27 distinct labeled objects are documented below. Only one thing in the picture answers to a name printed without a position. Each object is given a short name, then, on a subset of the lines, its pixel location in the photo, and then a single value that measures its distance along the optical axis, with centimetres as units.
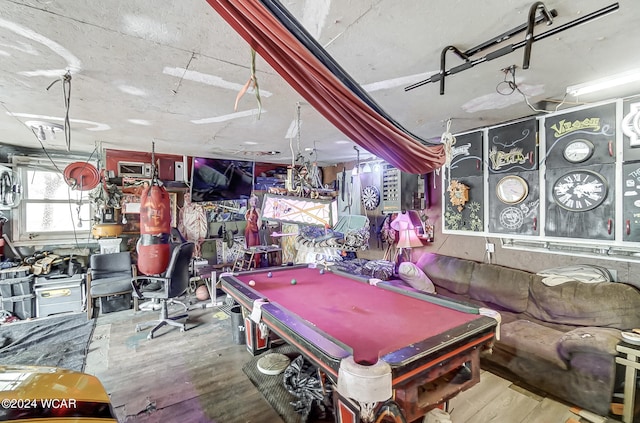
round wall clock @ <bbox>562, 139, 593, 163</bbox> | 279
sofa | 221
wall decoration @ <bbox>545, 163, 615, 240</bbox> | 269
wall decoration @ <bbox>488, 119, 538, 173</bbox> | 318
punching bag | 309
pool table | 140
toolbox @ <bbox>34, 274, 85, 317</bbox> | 416
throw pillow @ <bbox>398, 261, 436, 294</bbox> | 392
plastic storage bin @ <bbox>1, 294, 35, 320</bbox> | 401
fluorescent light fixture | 204
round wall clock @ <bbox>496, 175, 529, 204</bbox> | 328
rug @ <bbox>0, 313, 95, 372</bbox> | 301
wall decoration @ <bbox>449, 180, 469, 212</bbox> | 382
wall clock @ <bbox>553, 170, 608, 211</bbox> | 273
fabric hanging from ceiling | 91
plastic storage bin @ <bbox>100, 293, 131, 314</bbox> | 437
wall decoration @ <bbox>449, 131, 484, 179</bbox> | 370
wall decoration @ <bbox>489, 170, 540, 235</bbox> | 322
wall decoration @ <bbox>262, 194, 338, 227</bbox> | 311
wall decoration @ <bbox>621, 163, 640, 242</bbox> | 252
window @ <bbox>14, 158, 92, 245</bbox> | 459
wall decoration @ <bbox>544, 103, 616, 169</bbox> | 265
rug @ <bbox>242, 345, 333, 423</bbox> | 221
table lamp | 437
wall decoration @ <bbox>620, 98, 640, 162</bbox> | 250
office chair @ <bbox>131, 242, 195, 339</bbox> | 365
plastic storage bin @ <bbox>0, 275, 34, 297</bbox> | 399
